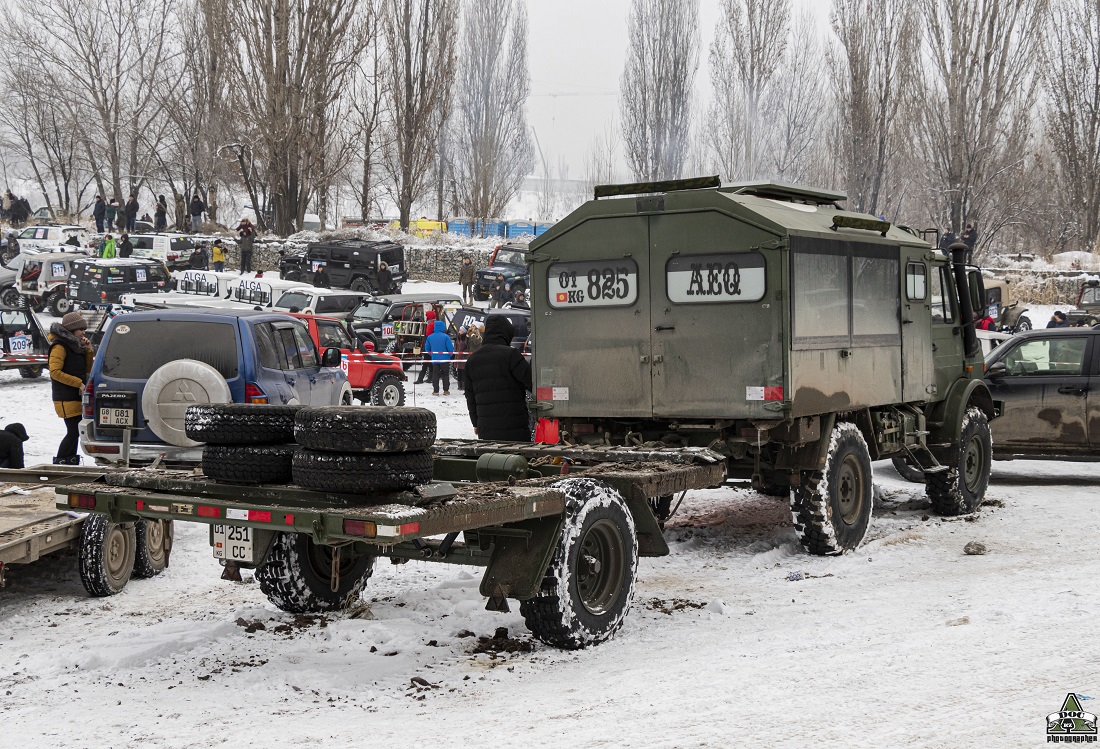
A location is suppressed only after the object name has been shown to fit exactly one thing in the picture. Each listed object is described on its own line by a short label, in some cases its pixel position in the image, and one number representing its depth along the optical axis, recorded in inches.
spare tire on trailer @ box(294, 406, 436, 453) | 218.8
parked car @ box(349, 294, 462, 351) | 988.6
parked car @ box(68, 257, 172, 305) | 1209.4
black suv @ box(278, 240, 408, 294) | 1417.3
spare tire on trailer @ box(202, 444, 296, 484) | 241.3
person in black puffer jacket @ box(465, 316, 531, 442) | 371.2
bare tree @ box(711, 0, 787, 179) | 2039.9
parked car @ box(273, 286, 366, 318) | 1044.5
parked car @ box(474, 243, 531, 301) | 1363.2
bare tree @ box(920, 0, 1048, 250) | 1656.0
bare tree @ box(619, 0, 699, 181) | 2073.1
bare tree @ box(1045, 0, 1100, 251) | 1737.2
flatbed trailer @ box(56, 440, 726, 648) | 219.5
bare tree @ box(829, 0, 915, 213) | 1782.7
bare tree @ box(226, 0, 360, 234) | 1701.5
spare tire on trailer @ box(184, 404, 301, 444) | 243.4
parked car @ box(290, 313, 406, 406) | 781.9
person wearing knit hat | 463.2
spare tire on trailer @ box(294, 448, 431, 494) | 221.0
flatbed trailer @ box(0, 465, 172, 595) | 281.6
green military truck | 341.1
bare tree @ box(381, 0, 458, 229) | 1859.0
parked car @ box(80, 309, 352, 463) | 393.4
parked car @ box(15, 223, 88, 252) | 1727.4
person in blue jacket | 869.8
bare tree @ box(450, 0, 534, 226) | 2333.9
